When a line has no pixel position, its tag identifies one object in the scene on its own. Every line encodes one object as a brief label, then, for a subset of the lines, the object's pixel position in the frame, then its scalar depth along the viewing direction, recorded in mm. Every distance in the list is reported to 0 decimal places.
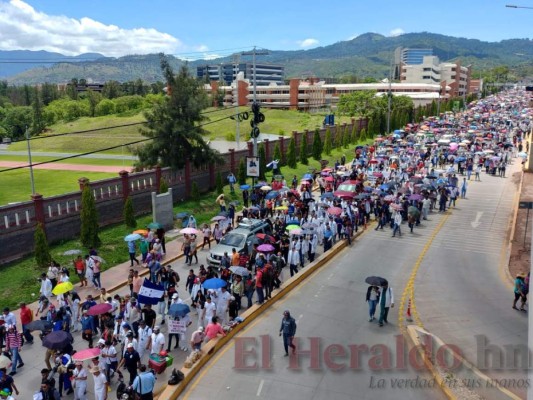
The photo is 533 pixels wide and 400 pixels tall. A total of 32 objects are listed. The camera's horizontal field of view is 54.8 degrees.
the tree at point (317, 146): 51344
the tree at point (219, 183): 34344
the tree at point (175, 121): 31484
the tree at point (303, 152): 48712
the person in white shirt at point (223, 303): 15398
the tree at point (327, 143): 53969
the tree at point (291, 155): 46747
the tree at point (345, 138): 60094
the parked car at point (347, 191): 28203
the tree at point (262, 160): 40666
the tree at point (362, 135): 65375
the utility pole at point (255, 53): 32250
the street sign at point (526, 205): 23975
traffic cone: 15893
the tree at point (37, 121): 108438
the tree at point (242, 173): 37531
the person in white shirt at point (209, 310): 14570
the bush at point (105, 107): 122931
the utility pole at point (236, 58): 52875
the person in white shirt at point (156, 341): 12578
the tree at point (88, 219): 23203
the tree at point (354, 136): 62869
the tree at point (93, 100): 124938
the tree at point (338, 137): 58625
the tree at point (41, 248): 20969
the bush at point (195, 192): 32366
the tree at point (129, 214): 26750
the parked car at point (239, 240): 20192
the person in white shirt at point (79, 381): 11339
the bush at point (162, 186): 29156
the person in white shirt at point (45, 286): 16797
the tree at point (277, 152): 45281
